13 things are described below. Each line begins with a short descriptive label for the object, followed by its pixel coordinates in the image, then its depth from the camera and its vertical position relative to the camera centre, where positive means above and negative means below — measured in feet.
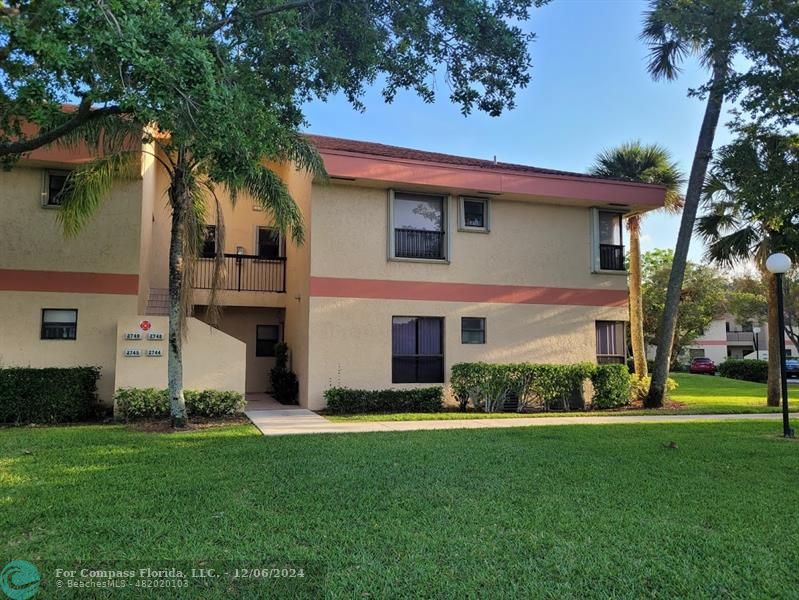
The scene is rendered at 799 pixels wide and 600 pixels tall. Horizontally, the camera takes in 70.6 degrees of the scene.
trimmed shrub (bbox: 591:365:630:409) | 49.19 -3.88
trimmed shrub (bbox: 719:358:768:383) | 102.53 -5.16
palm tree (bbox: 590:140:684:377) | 62.08 +20.09
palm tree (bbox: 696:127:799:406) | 28.63 +8.80
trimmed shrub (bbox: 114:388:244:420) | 37.06 -4.03
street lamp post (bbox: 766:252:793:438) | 32.76 +3.56
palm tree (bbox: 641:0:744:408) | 29.45 +16.28
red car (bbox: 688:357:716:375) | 145.28 -6.33
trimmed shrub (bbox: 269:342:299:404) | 49.47 -3.35
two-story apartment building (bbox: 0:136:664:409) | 41.11 +5.81
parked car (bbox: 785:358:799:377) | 132.18 -5.84
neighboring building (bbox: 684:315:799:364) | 201.77 +0.52
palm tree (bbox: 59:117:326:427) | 33.96 +9.54
